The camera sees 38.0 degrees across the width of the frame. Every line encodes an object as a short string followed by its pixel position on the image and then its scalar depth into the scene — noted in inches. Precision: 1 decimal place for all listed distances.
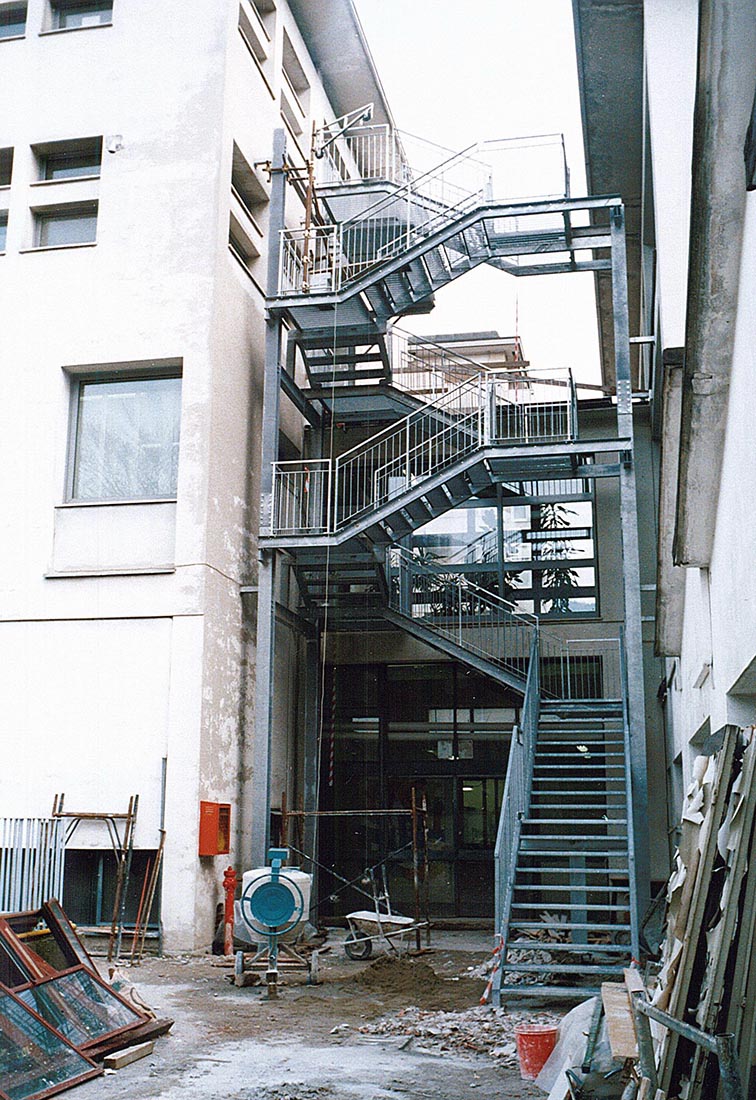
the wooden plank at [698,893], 186.1
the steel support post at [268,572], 584.4
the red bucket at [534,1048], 293.7
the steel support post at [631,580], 536.4
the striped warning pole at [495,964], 395.9
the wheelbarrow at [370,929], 526.4
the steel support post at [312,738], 709.9
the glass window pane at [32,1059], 265.7
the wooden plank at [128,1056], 299.0
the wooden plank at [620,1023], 224.8
